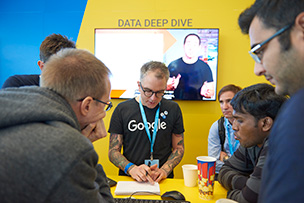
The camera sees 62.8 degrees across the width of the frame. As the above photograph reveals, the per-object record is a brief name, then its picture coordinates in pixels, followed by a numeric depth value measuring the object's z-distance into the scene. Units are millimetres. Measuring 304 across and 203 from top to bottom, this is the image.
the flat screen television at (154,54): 3393
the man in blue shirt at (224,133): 2695
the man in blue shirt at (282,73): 475
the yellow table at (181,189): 1548
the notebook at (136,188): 1569
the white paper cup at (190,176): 1715
